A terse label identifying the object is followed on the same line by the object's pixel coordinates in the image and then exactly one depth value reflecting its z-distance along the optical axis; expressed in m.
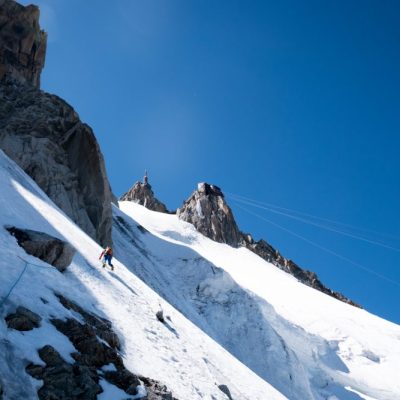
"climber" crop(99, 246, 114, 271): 22.44
